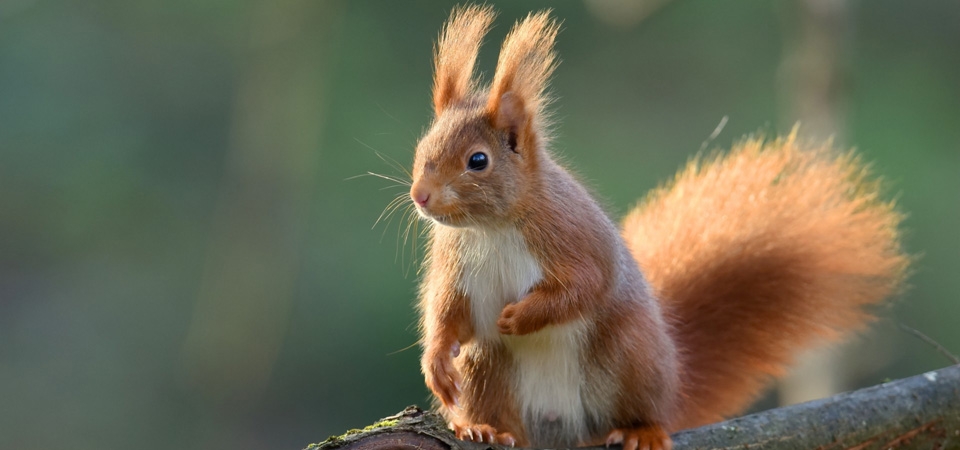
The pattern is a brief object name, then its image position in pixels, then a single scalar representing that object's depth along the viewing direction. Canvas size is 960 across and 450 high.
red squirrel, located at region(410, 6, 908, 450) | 4.48
